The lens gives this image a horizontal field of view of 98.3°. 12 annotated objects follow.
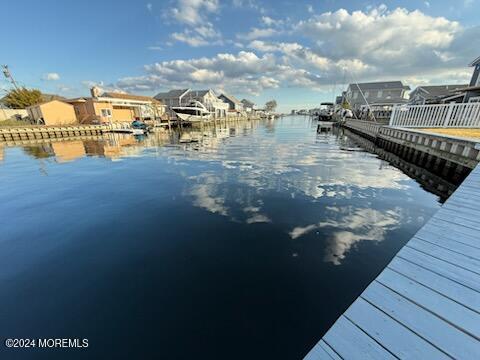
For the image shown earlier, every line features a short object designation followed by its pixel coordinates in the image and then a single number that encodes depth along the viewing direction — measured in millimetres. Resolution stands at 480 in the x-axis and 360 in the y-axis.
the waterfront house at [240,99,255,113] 115562
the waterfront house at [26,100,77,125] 31906
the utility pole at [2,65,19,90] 40375
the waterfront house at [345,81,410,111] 57438
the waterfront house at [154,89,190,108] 57938
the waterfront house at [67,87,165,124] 35938
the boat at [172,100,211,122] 43622
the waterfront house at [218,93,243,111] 82044
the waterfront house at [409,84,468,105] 39094
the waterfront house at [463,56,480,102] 19800
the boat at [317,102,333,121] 61812
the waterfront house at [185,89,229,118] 58531
